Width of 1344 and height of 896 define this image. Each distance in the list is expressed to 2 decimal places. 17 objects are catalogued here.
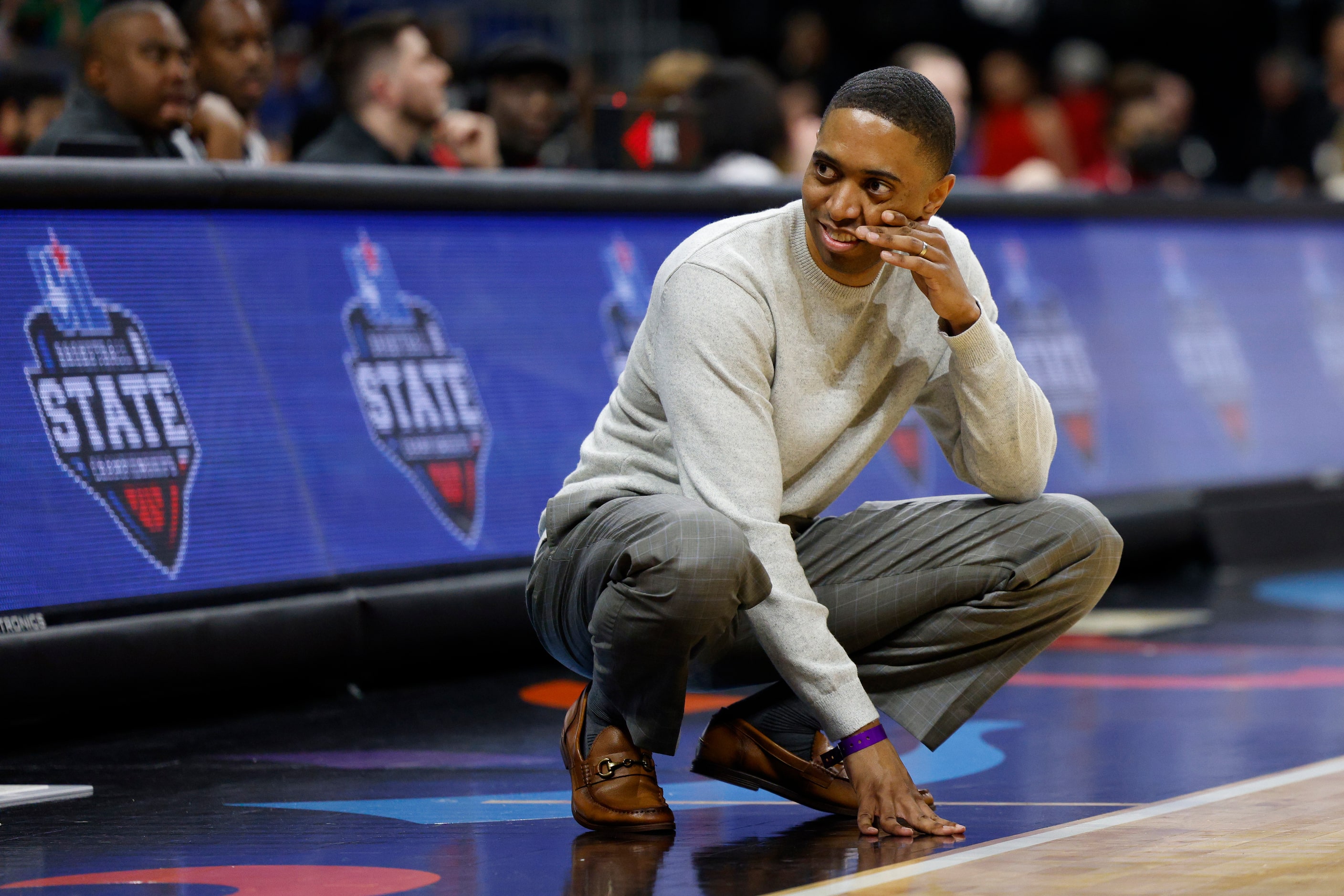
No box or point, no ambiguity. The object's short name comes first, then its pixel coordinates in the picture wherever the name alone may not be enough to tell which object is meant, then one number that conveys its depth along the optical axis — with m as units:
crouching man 6.61
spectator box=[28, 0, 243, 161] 11.98
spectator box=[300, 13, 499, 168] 14.64
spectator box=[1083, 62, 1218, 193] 21.08
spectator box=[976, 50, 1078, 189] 23.33
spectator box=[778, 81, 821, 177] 16.91
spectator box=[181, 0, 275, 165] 13.91
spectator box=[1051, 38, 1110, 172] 26.36
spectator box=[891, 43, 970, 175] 16.83
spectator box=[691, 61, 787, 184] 15.68
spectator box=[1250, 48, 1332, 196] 24.62
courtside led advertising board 9.10
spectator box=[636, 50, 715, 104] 16.08
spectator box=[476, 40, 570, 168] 15.87
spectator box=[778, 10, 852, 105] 28.28
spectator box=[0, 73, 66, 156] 15.89
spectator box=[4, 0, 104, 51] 19.59
